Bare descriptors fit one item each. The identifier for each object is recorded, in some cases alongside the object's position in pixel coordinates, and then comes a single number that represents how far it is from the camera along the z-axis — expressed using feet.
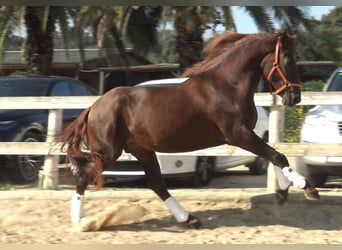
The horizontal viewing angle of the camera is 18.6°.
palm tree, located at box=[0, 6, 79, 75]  81.20
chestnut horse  37.78
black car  55.56
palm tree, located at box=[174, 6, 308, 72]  81.80
